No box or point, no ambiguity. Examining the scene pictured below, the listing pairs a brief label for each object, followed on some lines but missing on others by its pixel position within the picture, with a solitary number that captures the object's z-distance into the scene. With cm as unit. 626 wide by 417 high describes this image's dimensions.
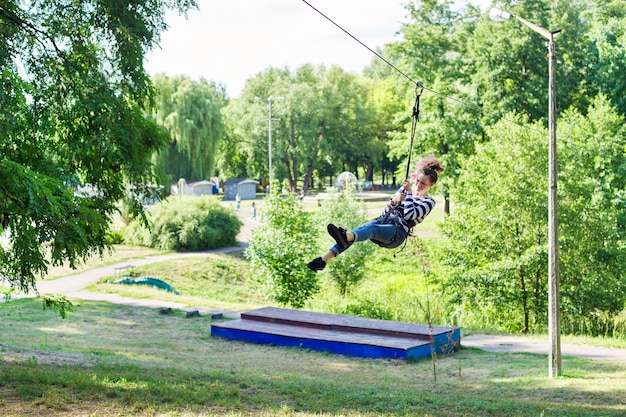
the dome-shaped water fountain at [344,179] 5354
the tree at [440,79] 3653
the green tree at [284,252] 2342
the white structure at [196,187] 5828
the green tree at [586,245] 2261
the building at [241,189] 7394
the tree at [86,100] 1144
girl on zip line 867
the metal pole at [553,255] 1434
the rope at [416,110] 966
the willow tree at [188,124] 5422
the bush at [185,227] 3706
